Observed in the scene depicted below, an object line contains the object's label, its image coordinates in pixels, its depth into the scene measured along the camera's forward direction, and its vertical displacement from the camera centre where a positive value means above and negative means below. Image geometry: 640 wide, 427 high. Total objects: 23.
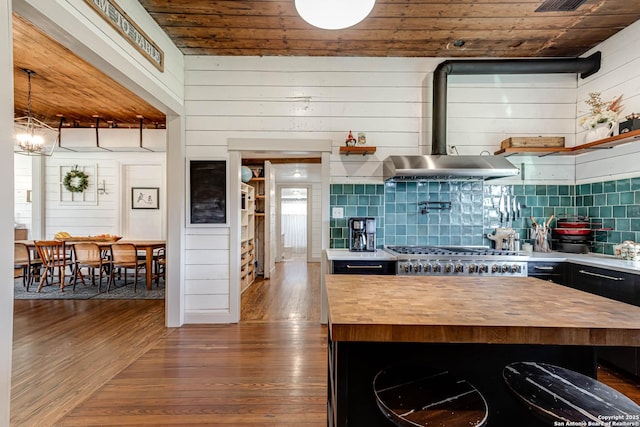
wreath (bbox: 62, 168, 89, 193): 6.11 +0.66
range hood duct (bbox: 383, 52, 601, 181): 3.20 +1.49
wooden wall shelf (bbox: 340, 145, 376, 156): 3.31 +0.69
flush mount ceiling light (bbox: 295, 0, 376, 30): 1.46 +0.98
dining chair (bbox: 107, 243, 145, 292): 4.86 -0.64
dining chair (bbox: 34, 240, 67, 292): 4.86 -0.65
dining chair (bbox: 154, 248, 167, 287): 5.20 -0.80
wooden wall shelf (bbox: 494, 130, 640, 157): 2.71 +0.64
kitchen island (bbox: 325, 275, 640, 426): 0.98 -0.37
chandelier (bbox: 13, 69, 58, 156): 4.00 +1.02
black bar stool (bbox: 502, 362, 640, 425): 0.94 -0.59
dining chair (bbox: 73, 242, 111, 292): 4.88 -0.65
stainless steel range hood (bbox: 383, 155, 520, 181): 2.92 +0.45
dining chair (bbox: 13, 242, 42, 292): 4.88 -0.74
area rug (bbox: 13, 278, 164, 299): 4.56 -1.19
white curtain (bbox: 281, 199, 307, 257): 9.88 -0.55
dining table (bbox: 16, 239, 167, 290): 4.91 -0.51
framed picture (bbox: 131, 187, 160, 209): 6.29 +0.35
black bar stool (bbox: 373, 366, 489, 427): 0.96 -0.61
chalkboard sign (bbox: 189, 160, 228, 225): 3.47 +0.26
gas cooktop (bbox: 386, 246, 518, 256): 2.92 -0.36
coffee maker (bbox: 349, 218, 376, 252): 3.31 -0.21
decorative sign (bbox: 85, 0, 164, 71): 2.10 +1.42
